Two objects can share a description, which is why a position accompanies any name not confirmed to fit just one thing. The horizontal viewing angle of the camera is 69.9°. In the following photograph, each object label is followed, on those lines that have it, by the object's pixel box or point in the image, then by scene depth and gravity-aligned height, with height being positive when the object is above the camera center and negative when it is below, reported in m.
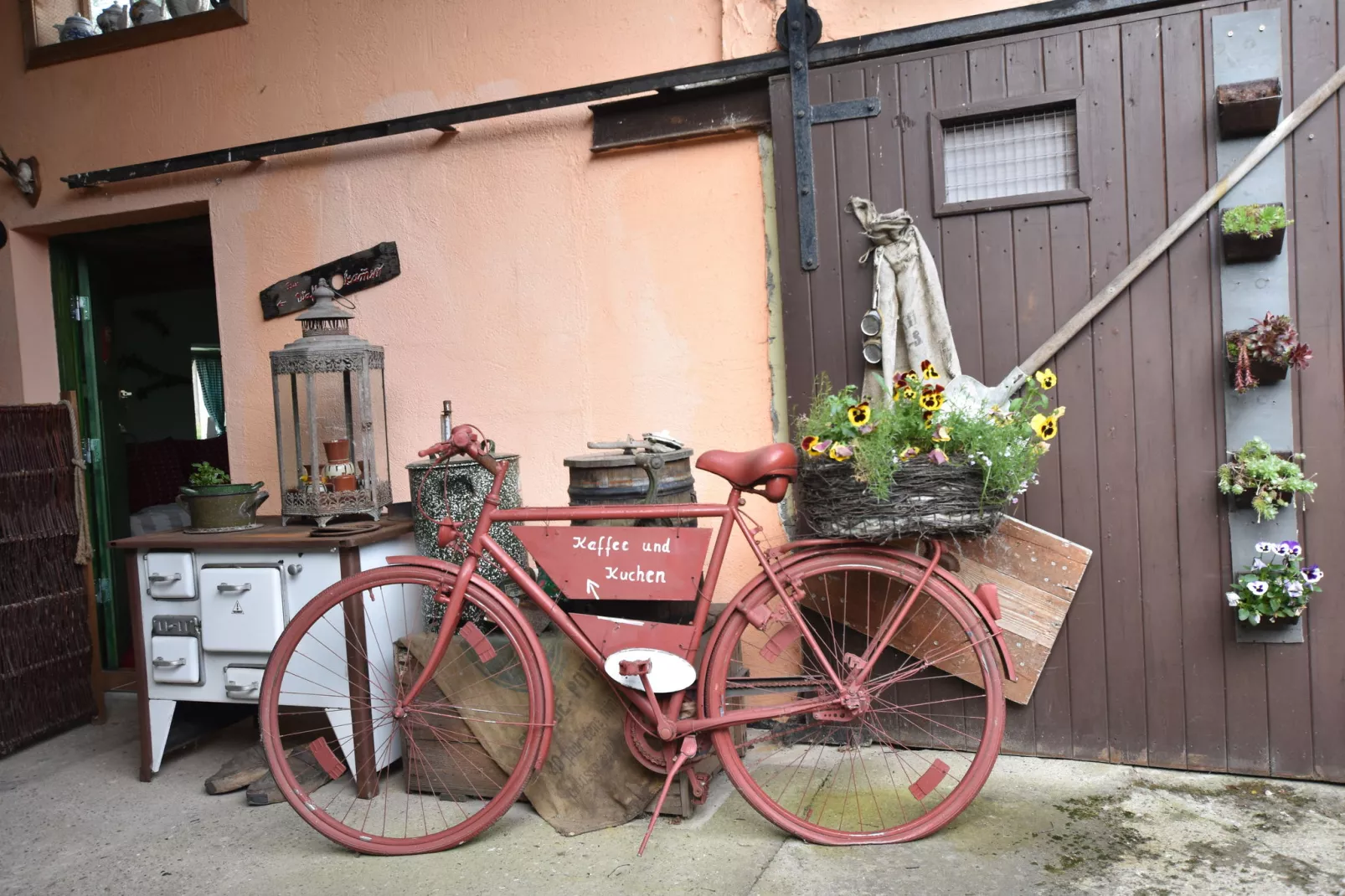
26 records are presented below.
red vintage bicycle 2.80 -0.89
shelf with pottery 4.36 +1.87
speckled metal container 3.32 -0.33
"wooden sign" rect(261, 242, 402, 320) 4.08 +0.59
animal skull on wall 4.62 +1.24
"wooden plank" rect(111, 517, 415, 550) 3.30 -0.42
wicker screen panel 3.99 -0.66
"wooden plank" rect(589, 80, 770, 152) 3.51 +1.04
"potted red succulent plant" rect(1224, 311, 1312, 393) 2.82 +0.03
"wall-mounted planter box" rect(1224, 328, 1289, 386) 2.88 -0.02
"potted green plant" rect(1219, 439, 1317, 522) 2.88 -0.35
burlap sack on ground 2.98 -1.10
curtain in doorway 5.84 +0.23
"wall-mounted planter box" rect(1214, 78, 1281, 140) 2.83 +0.76
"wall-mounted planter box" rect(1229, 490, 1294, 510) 2.92 -0.42
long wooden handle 2.89 +0.44
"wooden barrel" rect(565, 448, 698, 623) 2.99 -0.28
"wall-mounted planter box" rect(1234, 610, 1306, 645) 2.98 -0.84
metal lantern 3.53 -0.02
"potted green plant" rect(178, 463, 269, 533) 3.63 -0.31
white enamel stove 3.37 -0.68
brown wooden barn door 2.97 +0.08
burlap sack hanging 3.23 +0.27
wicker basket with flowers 2.64 -0.22
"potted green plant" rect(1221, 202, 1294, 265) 2.82 +0.40
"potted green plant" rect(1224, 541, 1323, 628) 2.89 -0.67
